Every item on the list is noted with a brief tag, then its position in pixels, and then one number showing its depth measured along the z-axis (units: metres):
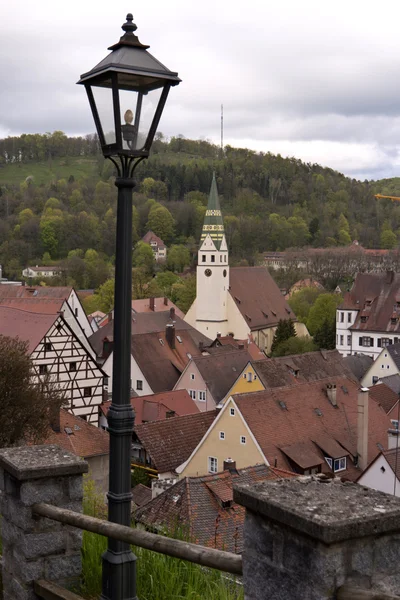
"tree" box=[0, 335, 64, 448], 19.38
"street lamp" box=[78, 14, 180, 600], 4.42
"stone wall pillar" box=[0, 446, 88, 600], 4.72
